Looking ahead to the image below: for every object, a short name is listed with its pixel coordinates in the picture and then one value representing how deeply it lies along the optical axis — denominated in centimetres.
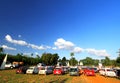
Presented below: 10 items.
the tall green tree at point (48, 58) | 4797
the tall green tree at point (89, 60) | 7519
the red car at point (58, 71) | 1648
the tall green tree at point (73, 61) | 6002
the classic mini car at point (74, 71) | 1571
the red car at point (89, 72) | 1663
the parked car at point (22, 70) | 1744
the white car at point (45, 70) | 1660
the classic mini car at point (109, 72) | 1521
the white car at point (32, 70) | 1687
